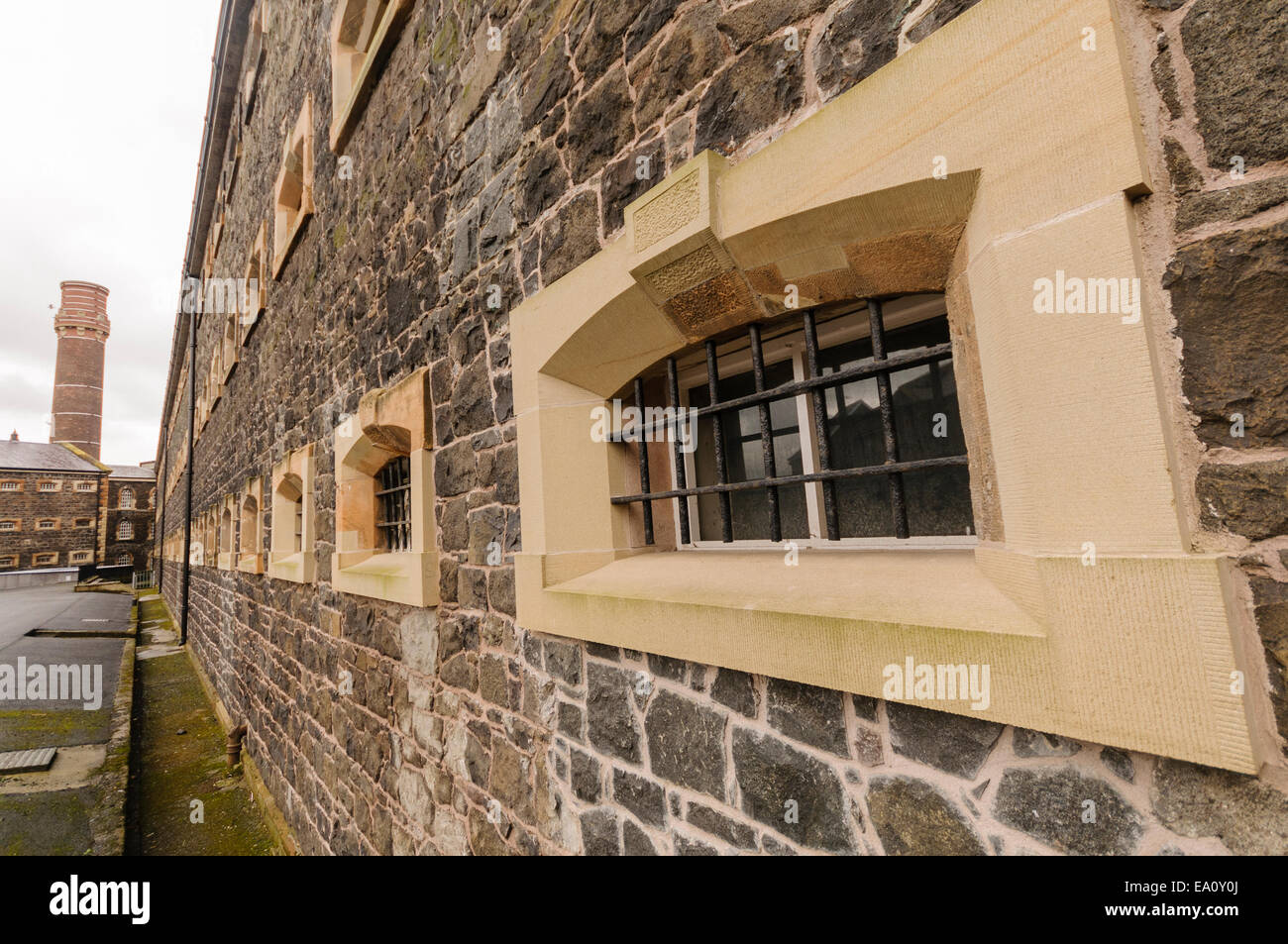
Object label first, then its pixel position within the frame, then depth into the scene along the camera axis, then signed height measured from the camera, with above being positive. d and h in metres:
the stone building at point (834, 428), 0.92 +0.24
